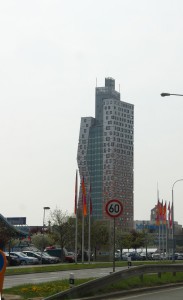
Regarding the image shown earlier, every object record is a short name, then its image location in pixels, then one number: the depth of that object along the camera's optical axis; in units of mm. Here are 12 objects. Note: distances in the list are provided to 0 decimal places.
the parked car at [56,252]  74250
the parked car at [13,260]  54531
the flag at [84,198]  56519
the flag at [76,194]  55719
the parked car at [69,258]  67788
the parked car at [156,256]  87794
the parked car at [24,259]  56156
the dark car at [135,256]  85188
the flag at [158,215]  76625
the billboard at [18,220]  155112
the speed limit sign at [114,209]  18609
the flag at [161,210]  75944
